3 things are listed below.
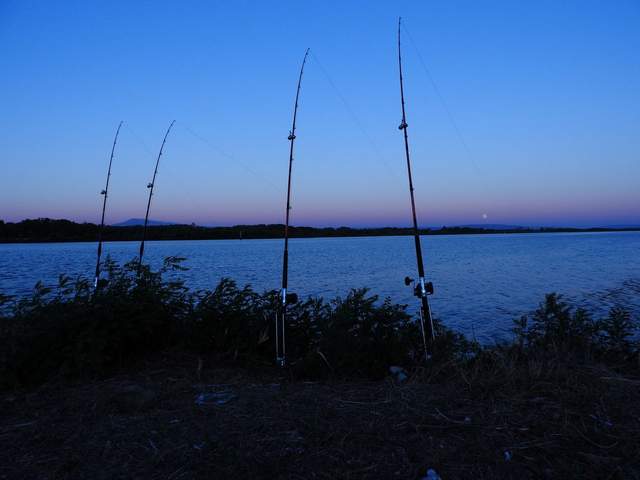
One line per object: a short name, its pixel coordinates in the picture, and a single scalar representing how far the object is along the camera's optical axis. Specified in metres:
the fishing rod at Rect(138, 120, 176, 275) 8.74
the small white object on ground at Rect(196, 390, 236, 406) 4.30
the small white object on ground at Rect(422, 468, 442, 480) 2.87
